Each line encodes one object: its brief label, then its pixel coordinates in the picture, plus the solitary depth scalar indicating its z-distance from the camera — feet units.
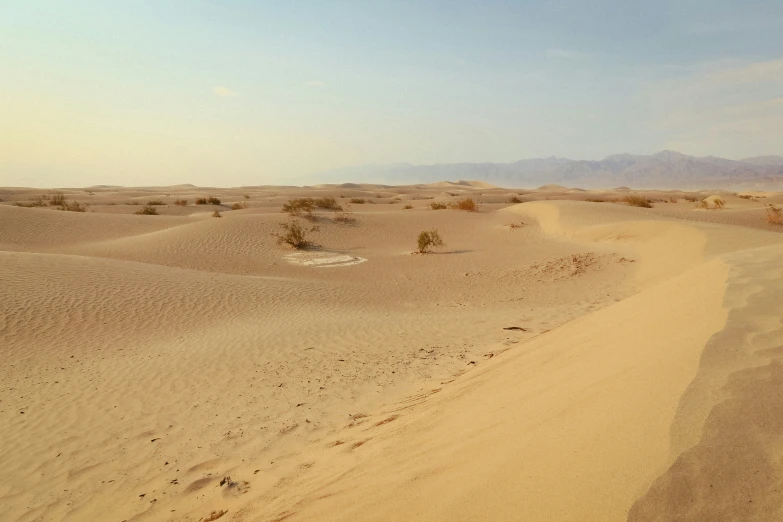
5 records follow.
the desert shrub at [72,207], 105.47
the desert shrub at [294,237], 65.67
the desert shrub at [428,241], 60.85
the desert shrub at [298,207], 82.46
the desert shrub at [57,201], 116.78
